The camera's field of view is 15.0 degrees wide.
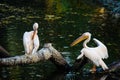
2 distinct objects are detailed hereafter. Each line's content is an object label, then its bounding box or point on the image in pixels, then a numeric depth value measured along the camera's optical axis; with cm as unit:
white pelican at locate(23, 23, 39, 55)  1430
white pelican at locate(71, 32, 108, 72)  1482
